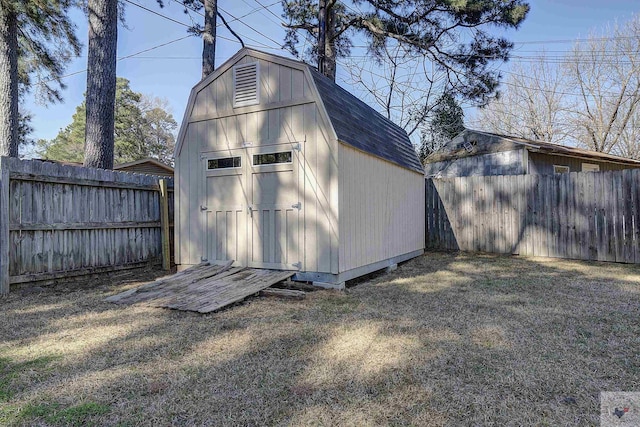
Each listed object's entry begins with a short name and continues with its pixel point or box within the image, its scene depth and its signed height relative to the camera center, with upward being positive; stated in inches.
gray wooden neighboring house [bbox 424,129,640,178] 458.9 +63.7
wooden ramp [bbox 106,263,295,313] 160.2 -39.1
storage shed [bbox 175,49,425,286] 193.2 +20.0
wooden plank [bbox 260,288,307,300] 173.9 -41.1
